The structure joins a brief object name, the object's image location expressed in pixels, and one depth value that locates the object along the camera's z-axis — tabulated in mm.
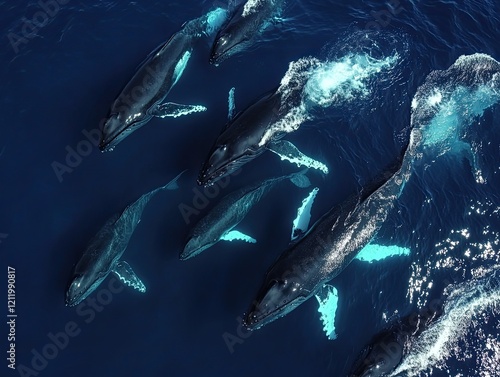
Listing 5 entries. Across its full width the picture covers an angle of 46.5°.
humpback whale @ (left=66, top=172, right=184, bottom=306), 22031
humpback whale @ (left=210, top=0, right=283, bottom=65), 30094
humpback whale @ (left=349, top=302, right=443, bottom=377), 22078
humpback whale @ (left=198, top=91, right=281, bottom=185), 25438
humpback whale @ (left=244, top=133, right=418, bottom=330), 21770
